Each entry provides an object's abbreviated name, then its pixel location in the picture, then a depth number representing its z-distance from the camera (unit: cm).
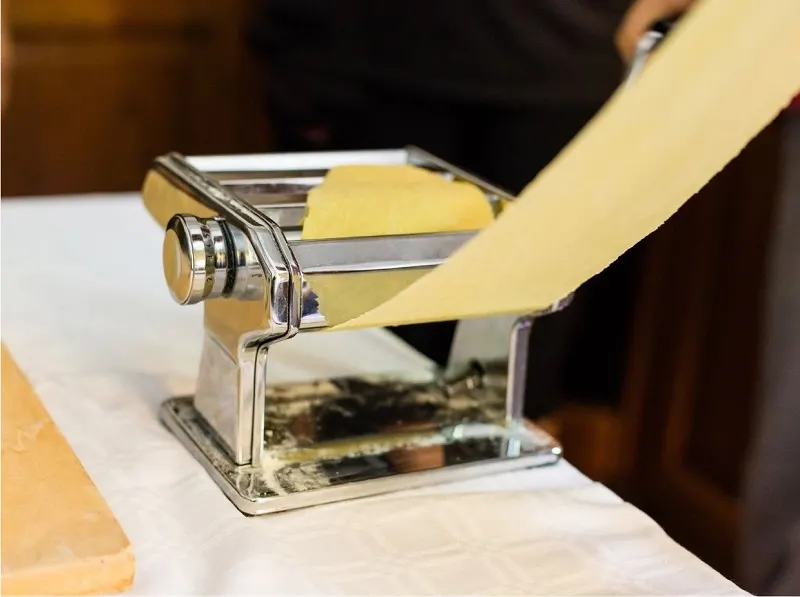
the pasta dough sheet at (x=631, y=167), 43
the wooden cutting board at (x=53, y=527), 46
